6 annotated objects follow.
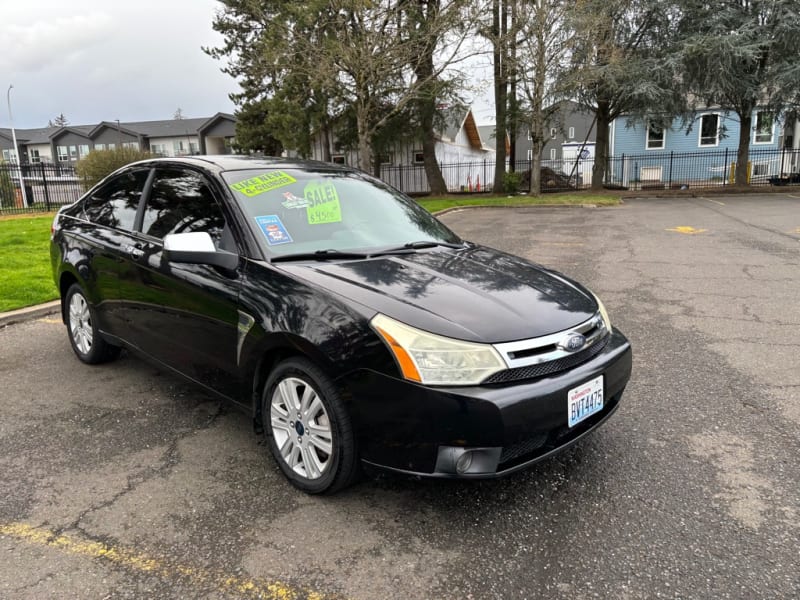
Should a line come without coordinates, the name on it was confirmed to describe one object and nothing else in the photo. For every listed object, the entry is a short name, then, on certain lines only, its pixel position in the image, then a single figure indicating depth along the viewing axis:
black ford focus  2.40
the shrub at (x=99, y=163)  19.91
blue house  30.94
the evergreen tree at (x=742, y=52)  21.39
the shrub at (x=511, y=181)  25.64
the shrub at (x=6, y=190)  18.47
